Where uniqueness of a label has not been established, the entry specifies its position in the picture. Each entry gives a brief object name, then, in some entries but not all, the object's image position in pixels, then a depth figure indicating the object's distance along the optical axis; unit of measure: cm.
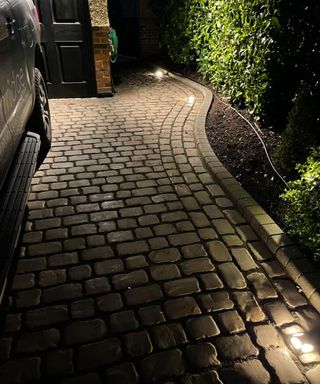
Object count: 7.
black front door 605
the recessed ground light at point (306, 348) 209
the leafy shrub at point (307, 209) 263
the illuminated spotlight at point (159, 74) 861
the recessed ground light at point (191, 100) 640
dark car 248
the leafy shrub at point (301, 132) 350
